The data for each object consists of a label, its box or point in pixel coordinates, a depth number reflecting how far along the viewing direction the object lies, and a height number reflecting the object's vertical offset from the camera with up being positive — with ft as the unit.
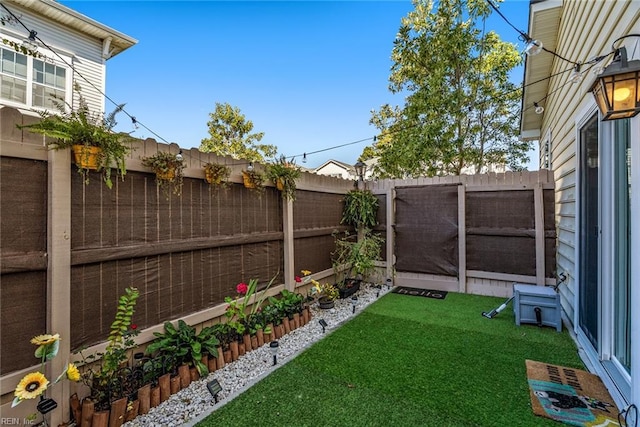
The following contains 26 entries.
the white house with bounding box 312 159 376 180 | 57.93 +9.40
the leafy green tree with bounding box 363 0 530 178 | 24.58 +11.21
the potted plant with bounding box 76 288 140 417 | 6.18 -3.46
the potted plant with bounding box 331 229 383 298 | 16.11 -2.63
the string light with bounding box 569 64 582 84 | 8.09 +3.92
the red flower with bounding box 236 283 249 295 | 9.87 -2.53
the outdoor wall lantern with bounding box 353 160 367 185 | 18.84 +2.85
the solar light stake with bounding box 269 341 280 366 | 8.64 -4.03
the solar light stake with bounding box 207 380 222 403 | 6.81 -4.09
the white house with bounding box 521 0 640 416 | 5.76 +0.55
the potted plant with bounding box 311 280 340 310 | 13.85 -4.05
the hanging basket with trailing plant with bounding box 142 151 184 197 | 7.79 +1.24
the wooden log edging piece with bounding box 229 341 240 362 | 9.04 -4.25
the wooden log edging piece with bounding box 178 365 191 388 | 7.53 -4.20
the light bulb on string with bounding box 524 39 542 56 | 7.77 +4.45
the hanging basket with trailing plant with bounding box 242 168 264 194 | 10.66 +1.28
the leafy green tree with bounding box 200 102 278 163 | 38.61 +10.93
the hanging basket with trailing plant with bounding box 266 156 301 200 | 11.85 +1.61
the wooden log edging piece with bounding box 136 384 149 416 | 6.55 -4.16
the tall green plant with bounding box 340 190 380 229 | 17.76 +0.27
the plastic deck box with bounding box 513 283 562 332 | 11.03 -3.61
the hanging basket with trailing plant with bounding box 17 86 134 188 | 5.92 +1.63
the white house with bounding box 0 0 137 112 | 15.31 +9.45
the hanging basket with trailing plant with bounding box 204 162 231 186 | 9.28 +1.31
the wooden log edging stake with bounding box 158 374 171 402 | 7.00 -4.17
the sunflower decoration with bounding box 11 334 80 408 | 4.91 -2.89
